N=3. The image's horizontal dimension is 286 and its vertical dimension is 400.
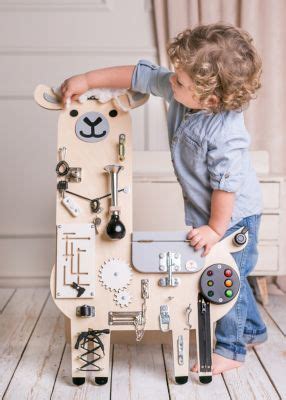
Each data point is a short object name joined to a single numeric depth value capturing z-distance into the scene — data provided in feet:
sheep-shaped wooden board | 4.42
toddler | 4.22
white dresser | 6.79
